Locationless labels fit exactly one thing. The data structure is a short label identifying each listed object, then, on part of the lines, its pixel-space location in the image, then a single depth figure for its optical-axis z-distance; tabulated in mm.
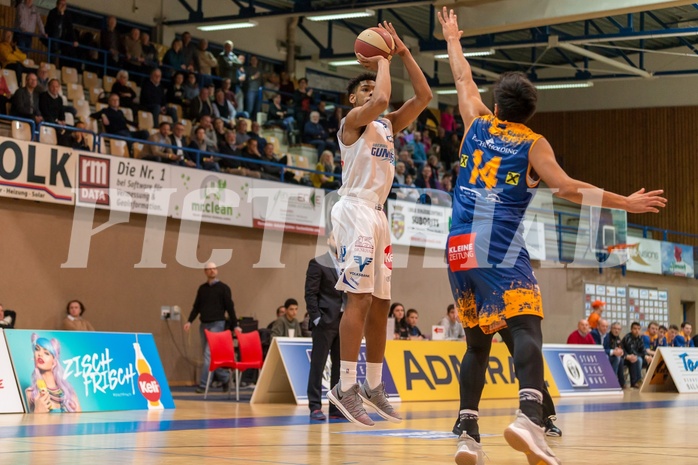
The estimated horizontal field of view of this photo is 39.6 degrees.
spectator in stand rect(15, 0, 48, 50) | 19438
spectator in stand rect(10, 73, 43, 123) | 16938
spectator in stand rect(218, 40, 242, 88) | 23859
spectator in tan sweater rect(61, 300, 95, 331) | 16094
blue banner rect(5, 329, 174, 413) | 11156
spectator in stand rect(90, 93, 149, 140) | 18641
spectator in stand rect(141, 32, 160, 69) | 21981
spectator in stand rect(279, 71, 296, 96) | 25692
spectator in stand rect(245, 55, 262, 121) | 23906
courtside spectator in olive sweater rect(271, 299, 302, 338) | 16703
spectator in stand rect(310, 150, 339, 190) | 21516
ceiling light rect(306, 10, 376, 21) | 24116
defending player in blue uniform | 5375
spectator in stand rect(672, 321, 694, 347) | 24503
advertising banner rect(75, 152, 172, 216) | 16500
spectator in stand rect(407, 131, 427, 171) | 26578
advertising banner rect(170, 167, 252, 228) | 17953
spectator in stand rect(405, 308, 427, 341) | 18250
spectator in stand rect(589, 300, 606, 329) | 21814
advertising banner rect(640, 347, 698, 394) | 20734
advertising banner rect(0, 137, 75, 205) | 15438
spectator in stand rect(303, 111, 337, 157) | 24188
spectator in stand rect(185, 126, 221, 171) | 19484
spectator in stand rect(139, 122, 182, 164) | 17884
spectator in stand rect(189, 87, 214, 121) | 21562
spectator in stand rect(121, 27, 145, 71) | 21241
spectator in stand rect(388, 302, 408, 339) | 17844
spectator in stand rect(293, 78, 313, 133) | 25250
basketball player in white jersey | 6539
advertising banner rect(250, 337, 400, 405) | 13492
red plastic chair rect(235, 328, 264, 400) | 15289
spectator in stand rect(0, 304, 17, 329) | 14039
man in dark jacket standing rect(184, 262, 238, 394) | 17172
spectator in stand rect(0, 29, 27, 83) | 18633
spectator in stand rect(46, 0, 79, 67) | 20250
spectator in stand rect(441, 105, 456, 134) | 30725
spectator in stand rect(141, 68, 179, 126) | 20609
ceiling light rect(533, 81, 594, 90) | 30250
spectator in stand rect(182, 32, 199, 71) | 22969
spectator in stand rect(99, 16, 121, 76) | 21078
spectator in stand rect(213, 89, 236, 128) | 22125
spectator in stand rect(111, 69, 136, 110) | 20000
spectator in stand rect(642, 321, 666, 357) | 24328
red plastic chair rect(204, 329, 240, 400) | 14930
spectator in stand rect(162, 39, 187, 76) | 22594
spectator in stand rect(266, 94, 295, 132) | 24500
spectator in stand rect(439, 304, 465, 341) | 18714
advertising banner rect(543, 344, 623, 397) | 17891
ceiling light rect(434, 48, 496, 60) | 26569
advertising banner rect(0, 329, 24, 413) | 10930
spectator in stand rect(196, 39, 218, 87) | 22922
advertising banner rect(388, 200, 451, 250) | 21688
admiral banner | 14969
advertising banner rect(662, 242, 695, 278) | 29625
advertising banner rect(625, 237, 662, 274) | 28266
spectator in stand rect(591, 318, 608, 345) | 22141
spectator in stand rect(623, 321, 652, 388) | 22539
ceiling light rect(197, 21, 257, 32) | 25209
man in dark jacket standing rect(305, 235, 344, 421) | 10898
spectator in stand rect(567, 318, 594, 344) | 20438
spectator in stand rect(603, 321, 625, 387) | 21961
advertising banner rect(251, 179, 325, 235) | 19422
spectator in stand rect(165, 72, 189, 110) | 21797
